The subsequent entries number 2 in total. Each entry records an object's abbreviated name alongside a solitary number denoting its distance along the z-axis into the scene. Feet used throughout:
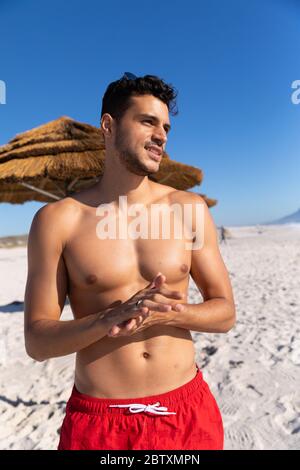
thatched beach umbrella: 18.28
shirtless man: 4.20
